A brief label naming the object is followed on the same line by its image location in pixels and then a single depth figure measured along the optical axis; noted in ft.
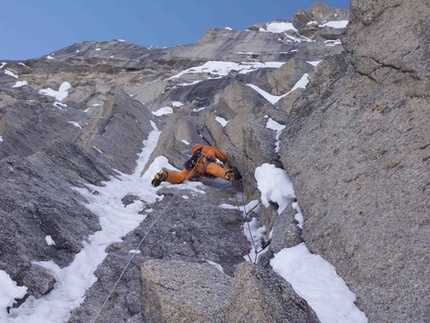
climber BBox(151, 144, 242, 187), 41.14
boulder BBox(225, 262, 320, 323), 13.71
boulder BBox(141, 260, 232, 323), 15.65
